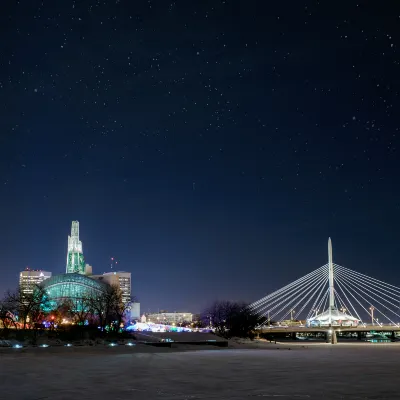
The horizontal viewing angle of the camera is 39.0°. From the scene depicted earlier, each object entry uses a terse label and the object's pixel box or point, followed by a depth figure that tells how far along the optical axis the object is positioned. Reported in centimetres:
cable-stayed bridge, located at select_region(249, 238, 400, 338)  12812
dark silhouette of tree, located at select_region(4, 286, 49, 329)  9395
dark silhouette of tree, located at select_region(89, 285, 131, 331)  10278
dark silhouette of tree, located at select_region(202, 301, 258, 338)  13175
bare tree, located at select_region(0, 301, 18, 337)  7610
